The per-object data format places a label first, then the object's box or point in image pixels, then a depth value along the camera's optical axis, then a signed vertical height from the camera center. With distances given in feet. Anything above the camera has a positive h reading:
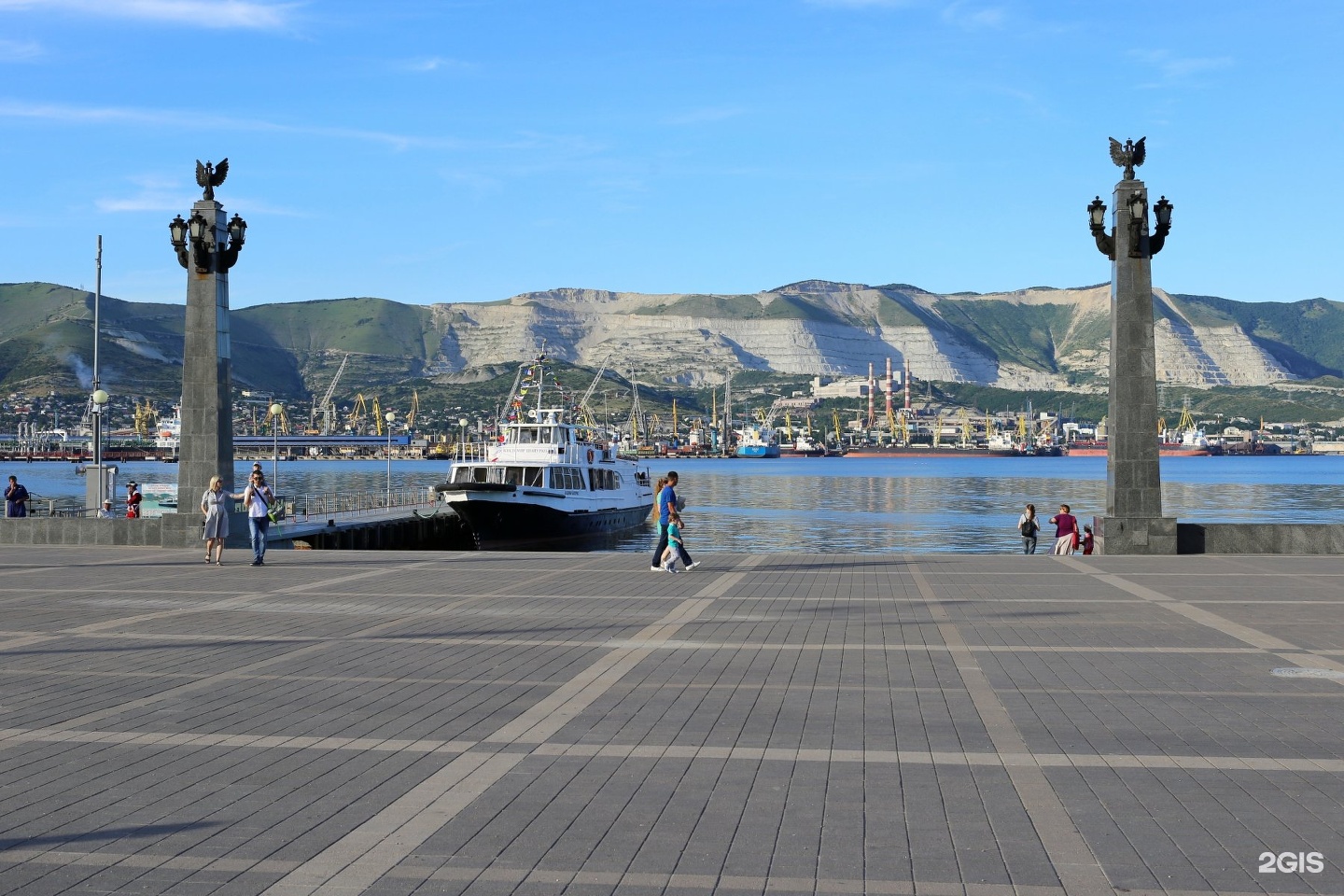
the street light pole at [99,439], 122.93 +0.74
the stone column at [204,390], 94.53 +3.94
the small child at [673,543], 77.61 -5.22
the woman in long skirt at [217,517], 82.28 -4.18
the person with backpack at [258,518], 81.56 -4.19
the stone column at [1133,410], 90.22 +3.02
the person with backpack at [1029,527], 116.73 -6.22
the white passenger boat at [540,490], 185.37 -5.57
